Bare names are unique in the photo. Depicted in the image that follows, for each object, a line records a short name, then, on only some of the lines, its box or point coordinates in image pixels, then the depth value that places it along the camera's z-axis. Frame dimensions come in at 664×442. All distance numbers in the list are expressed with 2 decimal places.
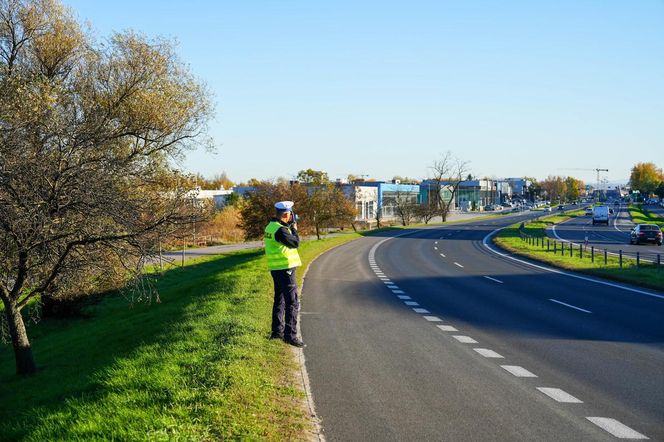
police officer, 9.81
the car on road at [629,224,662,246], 45.44
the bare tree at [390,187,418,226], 94.31
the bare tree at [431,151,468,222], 104.16
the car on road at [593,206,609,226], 79.43
